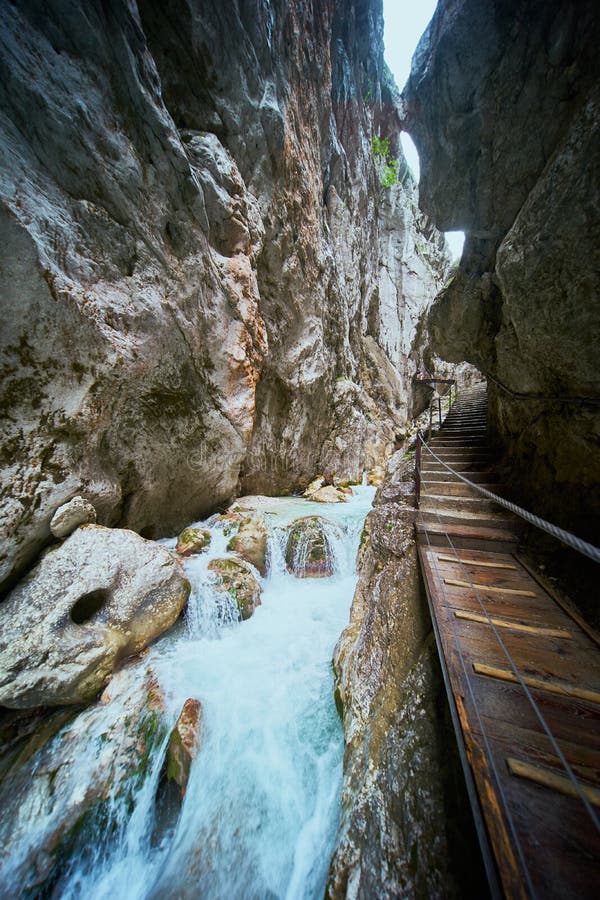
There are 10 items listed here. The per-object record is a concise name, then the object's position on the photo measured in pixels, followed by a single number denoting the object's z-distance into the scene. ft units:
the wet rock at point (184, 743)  9.98
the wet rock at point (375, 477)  45.39
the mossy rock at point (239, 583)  17.53
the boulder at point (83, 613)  11.04
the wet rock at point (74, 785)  8.42
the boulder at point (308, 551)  21.83
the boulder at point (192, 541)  21.18
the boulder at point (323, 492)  36.29
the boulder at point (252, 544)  21.30
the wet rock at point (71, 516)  14.10
